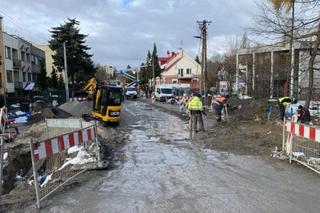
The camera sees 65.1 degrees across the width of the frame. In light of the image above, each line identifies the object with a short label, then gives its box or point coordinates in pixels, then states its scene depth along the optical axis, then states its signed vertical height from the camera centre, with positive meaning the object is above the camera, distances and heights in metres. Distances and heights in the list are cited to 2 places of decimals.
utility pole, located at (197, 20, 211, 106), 24.90 +3.93
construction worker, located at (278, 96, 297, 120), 12.73 -0.92
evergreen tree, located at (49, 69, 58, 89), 42.82 +1.64
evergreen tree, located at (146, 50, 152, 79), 66.35 +5.20
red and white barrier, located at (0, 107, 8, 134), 10.76 -1.28
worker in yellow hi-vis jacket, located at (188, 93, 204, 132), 11.35 -1.00
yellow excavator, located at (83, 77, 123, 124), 13.95 -0.79
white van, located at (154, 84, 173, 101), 35.95 -0.56
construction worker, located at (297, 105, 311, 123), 10.21 -1.19
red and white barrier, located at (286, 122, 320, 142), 5.69 -1.08
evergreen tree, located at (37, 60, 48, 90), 41.55 +1.70
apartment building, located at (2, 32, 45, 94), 36.20 +4.40
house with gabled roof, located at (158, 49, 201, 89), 58.78 +4.39
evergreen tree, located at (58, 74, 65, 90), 44.39 +1.17
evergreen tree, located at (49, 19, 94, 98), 37.13 +6.17
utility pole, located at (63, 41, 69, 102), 31.52 +1.45
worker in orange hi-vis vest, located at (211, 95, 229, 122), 14.94 -1.06
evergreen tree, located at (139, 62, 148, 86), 69.20 +3.51
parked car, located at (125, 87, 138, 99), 42.41 -0.74
